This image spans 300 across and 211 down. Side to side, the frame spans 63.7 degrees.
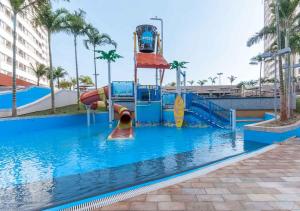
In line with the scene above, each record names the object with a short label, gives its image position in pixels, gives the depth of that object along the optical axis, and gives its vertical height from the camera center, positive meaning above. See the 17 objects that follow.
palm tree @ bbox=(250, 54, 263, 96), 45.46 +7.75
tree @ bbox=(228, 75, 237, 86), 97.06 +8.43
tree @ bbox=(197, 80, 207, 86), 94.87 +7.20
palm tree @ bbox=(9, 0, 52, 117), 19.27 +7.80
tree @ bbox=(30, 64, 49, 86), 47.44 +6.27
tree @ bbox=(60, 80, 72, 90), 64.65 +4.78
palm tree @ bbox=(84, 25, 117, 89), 28.52 +7.70
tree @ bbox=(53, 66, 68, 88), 48.96 +6.00
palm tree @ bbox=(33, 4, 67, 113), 22.25 +7.65
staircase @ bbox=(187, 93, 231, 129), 18.27 -0.91
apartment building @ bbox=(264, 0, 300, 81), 90.75 +12.68
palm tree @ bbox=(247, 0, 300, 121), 13.85 +5.54
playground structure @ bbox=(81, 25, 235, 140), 18.64 +0.03
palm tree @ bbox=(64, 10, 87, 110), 23.51 +7.84
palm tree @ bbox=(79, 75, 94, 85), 72.19 +6.77
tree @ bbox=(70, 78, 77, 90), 69.16 +5.66
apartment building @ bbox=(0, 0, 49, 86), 40.31 +11.75
